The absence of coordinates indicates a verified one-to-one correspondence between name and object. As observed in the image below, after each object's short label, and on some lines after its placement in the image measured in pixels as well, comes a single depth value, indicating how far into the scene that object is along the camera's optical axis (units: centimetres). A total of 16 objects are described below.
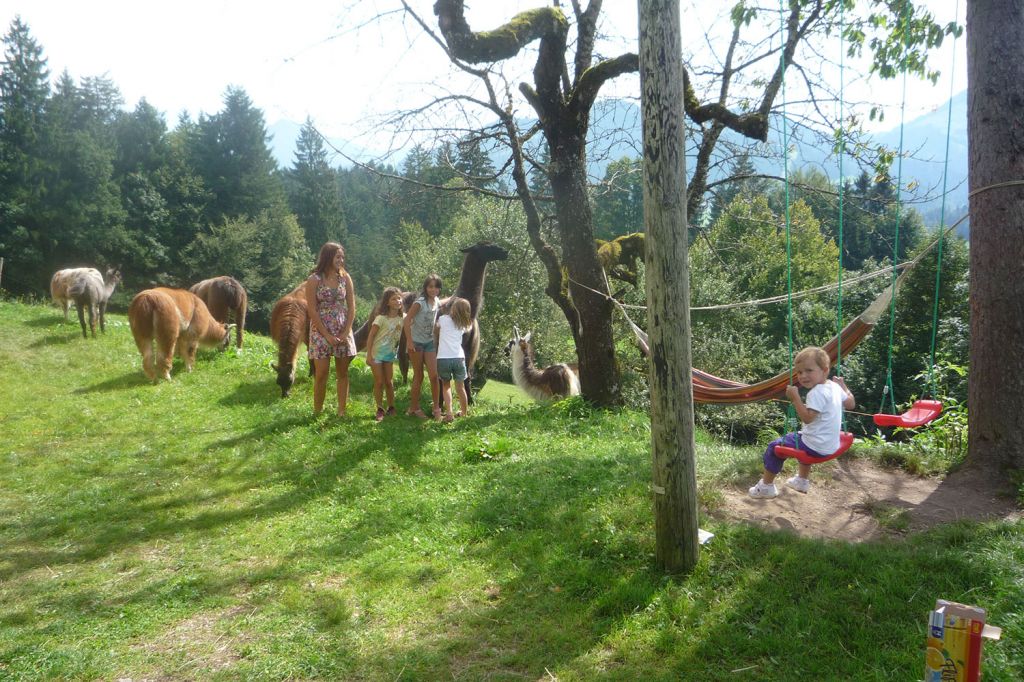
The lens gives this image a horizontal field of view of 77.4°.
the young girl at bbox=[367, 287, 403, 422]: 827
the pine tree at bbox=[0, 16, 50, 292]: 3200
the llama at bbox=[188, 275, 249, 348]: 1423
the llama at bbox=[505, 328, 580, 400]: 1265
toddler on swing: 450
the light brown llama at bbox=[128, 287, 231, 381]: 1048
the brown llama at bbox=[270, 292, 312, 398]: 977
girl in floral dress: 758
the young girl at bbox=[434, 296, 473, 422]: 803
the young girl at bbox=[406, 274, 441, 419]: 823
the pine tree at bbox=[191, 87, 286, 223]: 4238
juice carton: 204
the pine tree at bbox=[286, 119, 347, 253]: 4950
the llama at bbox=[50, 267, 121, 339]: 1380
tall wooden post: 386
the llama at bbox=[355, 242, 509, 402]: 1030
